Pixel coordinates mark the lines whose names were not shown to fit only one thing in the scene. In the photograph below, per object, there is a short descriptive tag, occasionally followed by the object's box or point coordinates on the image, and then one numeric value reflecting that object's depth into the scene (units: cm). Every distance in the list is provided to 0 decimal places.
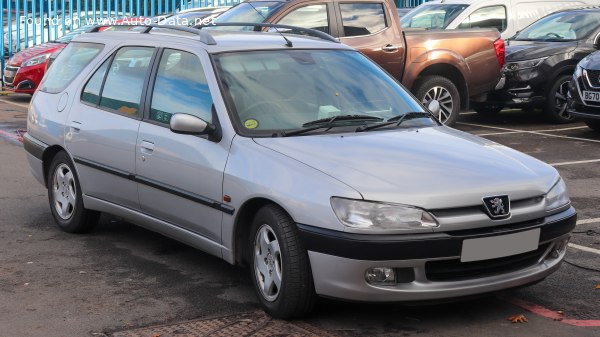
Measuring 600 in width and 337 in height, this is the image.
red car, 1773
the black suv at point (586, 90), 1326
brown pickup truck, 1355
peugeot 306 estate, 523
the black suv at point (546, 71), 1496
